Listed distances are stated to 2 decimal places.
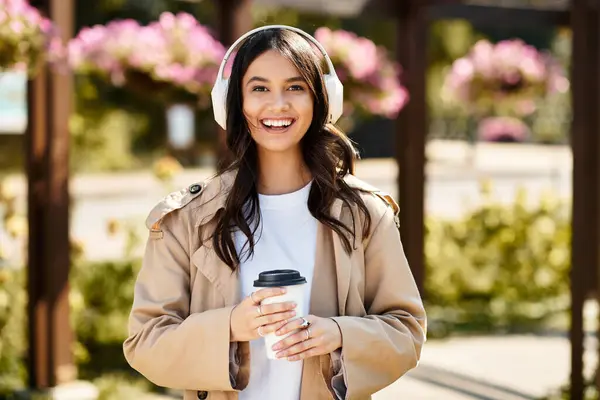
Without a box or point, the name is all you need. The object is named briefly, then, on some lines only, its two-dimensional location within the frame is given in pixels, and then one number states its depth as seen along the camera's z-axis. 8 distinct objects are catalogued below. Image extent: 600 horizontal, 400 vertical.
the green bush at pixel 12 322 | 4.99
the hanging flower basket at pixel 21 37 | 3.97
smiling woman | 1.90
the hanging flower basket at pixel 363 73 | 5.04
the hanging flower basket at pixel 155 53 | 4.48
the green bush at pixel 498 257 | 7.47
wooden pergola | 4.39
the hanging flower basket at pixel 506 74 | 7.09
